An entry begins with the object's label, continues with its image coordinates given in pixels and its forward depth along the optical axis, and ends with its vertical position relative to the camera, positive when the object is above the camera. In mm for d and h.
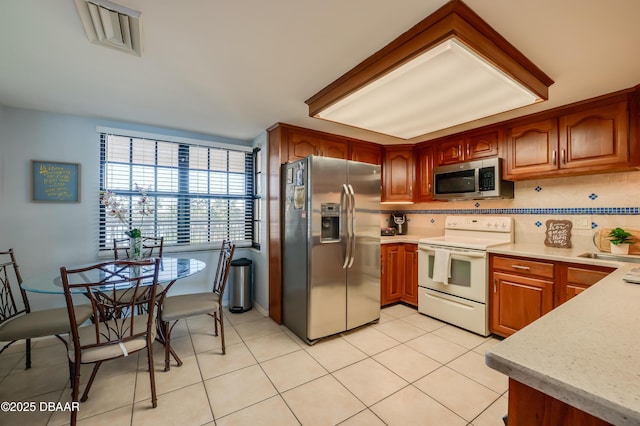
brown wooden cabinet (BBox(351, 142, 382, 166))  3626 +884
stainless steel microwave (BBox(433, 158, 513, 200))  2896 +407
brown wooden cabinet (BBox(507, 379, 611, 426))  606 -461
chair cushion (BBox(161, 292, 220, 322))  2271 -812
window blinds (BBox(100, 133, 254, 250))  2992 +336
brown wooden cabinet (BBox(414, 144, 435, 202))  3613 +609
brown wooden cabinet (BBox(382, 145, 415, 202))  3834 +621
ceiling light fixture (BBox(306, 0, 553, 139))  1406 +943
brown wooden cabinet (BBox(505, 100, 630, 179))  2229 +680
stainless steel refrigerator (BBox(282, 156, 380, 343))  2627 -318
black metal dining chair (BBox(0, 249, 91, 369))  1870 -803
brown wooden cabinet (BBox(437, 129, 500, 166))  2992 +826
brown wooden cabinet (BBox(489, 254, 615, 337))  2189 -622
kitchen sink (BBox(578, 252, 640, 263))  2174 -339
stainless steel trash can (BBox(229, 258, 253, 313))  3422 -936
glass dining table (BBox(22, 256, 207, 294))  1823 -497
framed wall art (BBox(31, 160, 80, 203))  2650 +326
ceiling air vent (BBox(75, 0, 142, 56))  1329 +1030
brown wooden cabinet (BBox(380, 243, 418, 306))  3500 -764
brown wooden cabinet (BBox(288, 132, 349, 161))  3111 +846
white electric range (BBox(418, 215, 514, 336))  2752 -597
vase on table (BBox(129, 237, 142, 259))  2553 -312
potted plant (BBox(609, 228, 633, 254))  2268 -199
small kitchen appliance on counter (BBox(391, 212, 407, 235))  4195 -95
